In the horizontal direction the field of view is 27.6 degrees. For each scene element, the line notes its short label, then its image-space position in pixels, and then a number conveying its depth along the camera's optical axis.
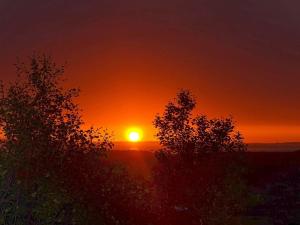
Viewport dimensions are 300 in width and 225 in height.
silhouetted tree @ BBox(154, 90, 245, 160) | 64.06
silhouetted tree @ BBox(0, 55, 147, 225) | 40.34
